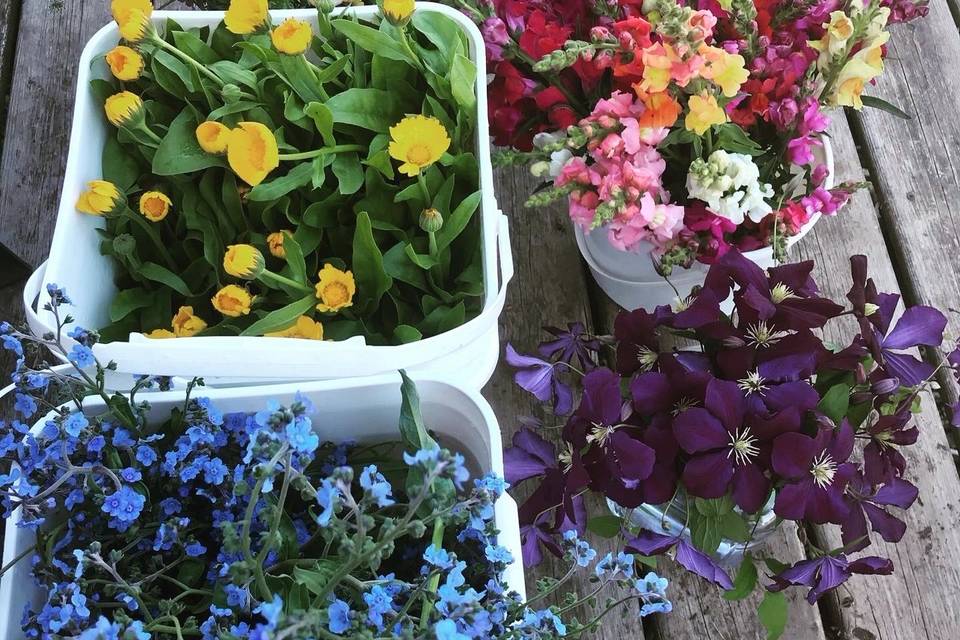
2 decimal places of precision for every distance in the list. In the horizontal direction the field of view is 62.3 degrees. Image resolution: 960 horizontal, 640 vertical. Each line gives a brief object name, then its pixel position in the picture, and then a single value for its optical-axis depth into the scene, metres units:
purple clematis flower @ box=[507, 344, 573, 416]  0.64
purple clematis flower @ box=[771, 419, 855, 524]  0.51
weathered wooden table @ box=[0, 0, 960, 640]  0.73
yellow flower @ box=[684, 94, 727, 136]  0.57
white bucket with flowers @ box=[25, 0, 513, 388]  0.58
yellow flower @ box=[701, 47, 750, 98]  0.56
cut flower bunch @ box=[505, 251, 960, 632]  0.52
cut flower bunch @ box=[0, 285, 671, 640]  0.35
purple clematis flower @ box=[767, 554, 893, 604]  0.58
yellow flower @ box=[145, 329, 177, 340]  0.60
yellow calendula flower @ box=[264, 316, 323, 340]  0.59
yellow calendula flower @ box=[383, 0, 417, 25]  0.57
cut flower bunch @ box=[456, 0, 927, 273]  0.58
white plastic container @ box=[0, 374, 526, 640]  0.46
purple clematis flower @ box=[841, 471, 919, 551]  0.55
